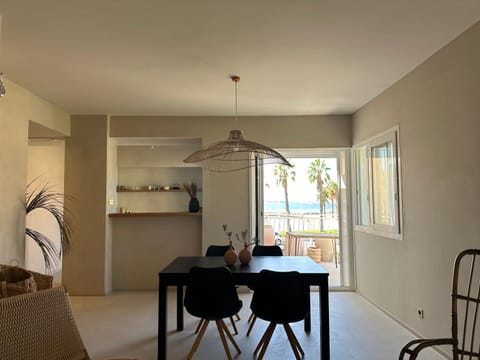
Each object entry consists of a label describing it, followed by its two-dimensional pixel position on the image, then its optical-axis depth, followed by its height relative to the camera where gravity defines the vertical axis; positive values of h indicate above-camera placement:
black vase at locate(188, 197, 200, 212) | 4.98 -0.06
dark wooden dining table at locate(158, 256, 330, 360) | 2.63 -0.64
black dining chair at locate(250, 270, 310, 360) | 2.54 -0.73
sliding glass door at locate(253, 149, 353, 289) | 5.03 -0.01
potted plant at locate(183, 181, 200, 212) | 4.98 +0.08
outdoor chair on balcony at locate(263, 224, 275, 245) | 5.24 -0.54
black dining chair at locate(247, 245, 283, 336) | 3.86 -0.58
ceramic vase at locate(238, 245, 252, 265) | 3.13 -0.52
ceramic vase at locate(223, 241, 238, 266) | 3.09 -0.52
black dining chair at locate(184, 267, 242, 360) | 2.58 -0.73
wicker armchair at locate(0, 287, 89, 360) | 1.49 -0.59
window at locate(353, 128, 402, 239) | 3.68 +0.18
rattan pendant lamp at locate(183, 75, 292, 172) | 2.81 +0.45
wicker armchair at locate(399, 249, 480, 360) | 2.45 -0.71
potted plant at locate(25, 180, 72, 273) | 3.72 -0.18
